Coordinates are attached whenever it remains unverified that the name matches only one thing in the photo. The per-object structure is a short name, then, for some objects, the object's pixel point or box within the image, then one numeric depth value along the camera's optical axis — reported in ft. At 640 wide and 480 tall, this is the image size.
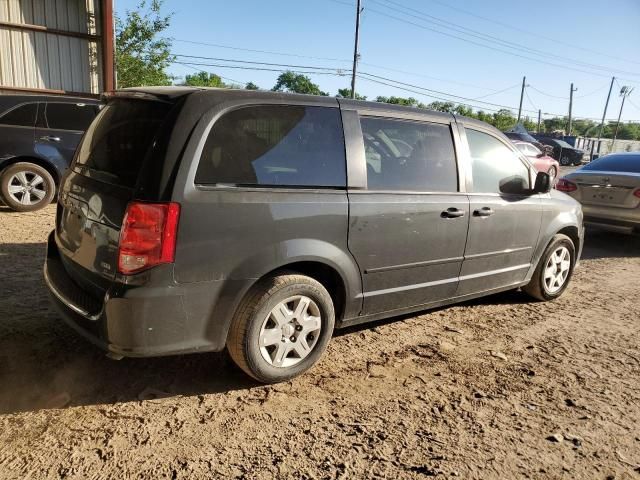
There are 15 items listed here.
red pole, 38.34
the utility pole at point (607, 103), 253.03
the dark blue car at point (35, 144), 23.86
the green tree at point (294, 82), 293.68
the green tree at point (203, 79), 266.69
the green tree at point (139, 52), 63.62
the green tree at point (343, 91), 212.35
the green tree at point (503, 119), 255.68
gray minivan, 8.54
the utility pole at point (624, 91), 269.44
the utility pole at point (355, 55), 109.40
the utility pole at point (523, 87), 236.22
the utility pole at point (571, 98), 231.09
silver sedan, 24.12
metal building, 37.09
